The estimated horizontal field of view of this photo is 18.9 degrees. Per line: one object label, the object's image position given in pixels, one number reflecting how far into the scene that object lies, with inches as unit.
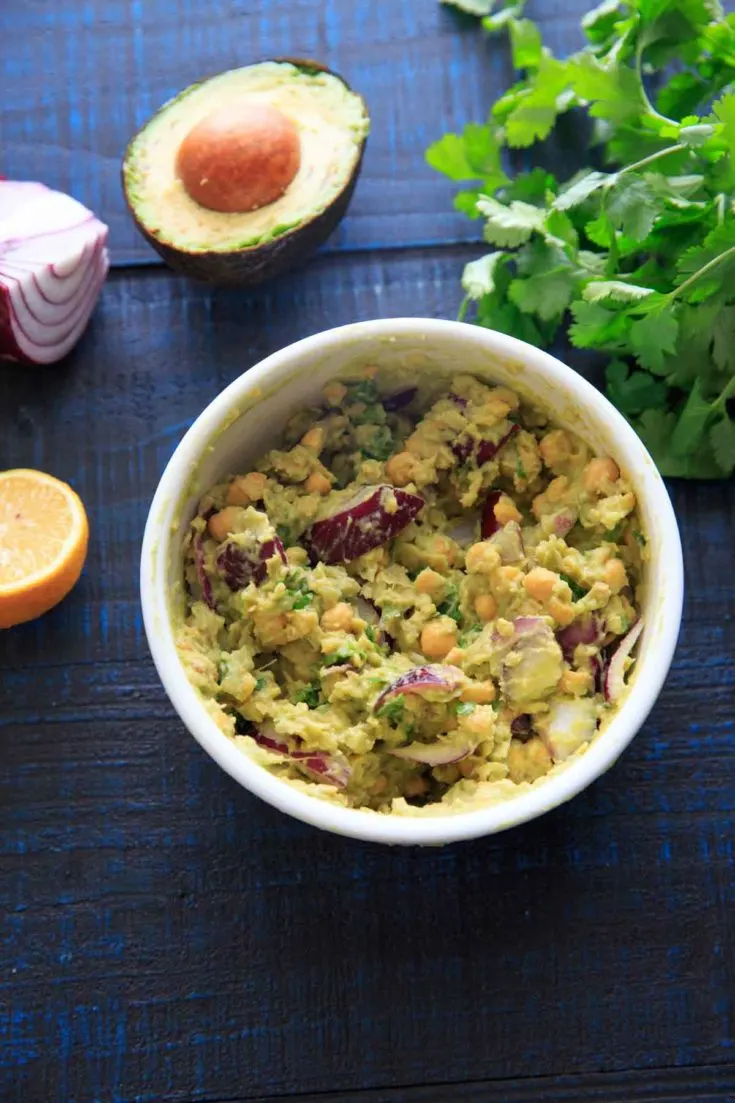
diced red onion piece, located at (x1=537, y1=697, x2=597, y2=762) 25.6
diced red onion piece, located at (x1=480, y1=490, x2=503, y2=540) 26.7
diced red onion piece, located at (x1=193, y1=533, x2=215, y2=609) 26.4
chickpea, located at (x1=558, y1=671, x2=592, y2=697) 25.7
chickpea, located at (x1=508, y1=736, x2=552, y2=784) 25.7
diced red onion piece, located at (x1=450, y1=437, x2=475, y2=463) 26.8
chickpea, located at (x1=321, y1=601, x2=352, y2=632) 26.0
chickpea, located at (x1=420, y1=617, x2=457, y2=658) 26.0
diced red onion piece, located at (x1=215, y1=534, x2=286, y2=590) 26.1
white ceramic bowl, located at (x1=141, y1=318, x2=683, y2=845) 25.0
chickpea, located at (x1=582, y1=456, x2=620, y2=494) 26.2
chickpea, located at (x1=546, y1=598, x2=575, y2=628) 25.8
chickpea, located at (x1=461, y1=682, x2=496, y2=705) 25.7
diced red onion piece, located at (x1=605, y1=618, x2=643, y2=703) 25.6
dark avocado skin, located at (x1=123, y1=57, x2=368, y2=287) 28.2
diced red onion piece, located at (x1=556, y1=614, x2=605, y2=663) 25.9
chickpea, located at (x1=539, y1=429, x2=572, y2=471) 26.8
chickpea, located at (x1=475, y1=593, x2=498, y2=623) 26.2
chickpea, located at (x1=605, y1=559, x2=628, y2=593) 26.0
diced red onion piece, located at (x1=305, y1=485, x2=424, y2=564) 26.5
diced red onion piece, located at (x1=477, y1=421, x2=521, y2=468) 26.8
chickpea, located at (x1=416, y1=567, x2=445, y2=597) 26.4
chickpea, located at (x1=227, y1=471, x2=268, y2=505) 26.8
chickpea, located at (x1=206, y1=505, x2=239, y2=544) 26.5
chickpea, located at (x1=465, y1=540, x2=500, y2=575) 26.2
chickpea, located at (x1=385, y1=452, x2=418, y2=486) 26.8
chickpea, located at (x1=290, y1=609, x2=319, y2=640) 25.9
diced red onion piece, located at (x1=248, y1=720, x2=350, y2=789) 25.6
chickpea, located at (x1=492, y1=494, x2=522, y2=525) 26.6
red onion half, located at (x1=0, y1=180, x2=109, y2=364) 28.7
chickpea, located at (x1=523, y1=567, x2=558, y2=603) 25.8
